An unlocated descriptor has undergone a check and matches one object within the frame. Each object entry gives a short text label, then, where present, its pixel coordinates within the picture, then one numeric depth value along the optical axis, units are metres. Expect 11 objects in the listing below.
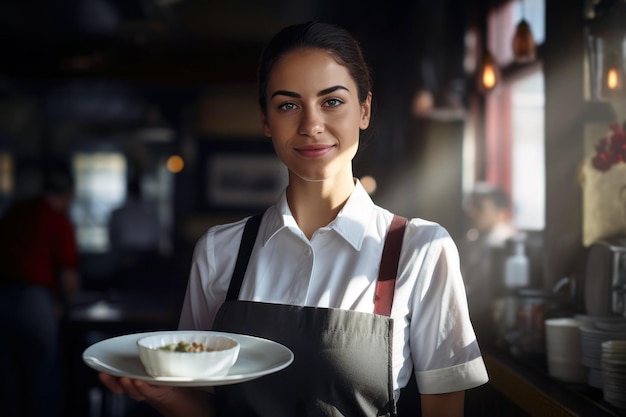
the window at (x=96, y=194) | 9.12
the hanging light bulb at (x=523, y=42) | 3.52
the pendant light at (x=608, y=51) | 2.31
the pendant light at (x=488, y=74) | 4.13
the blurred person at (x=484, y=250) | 3.10
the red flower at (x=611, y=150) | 2.36
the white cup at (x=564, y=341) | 2.15
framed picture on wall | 8.36
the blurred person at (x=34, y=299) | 4.38
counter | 1.87
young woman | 1.45
